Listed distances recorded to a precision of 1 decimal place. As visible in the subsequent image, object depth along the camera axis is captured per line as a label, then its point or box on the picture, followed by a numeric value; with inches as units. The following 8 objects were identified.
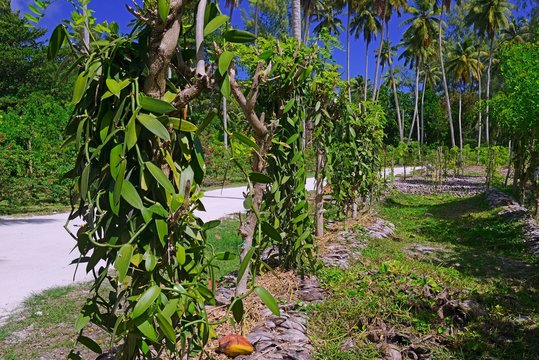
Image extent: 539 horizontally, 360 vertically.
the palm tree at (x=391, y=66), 1344.0
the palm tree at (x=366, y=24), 1256.8
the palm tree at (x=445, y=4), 1042.1
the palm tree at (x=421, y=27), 1160.8
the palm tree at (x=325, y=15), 1232.4
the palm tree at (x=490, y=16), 1029.8
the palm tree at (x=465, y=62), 1291.8
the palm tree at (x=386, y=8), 1047.0
